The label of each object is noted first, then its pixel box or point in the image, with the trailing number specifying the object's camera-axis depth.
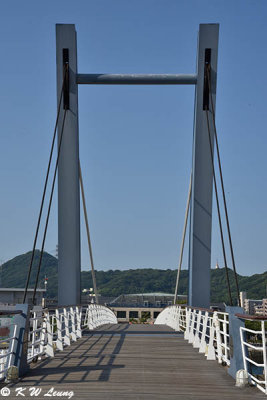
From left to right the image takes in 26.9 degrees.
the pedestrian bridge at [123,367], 6.91
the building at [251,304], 186.41
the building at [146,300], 131.02
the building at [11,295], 101.81
